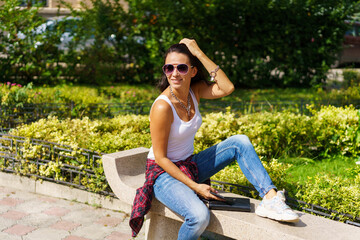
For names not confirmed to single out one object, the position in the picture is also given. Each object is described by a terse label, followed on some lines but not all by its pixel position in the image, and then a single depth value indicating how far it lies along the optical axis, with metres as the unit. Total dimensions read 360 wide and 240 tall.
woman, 2.90
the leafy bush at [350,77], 11.22
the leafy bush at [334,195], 3.34
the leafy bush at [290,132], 5.57
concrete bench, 2.74
